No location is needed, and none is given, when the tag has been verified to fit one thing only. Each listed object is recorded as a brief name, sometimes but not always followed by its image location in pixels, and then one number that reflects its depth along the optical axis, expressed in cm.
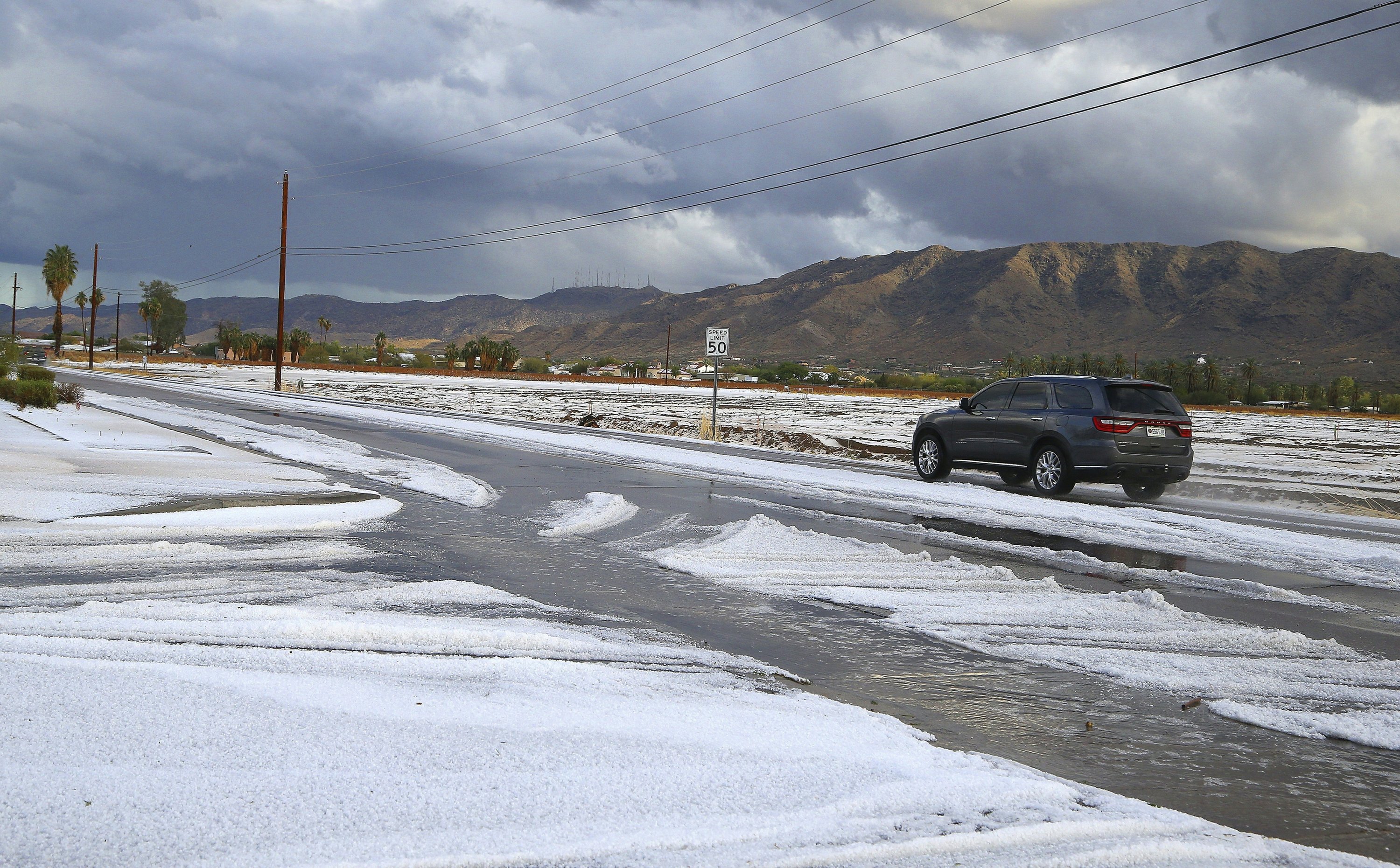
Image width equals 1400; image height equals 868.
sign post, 3031
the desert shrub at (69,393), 3241
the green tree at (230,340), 13662
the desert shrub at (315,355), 14250
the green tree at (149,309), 14875
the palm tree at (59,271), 10938
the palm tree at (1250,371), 10305
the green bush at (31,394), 2889
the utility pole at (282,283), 5956
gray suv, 1762
